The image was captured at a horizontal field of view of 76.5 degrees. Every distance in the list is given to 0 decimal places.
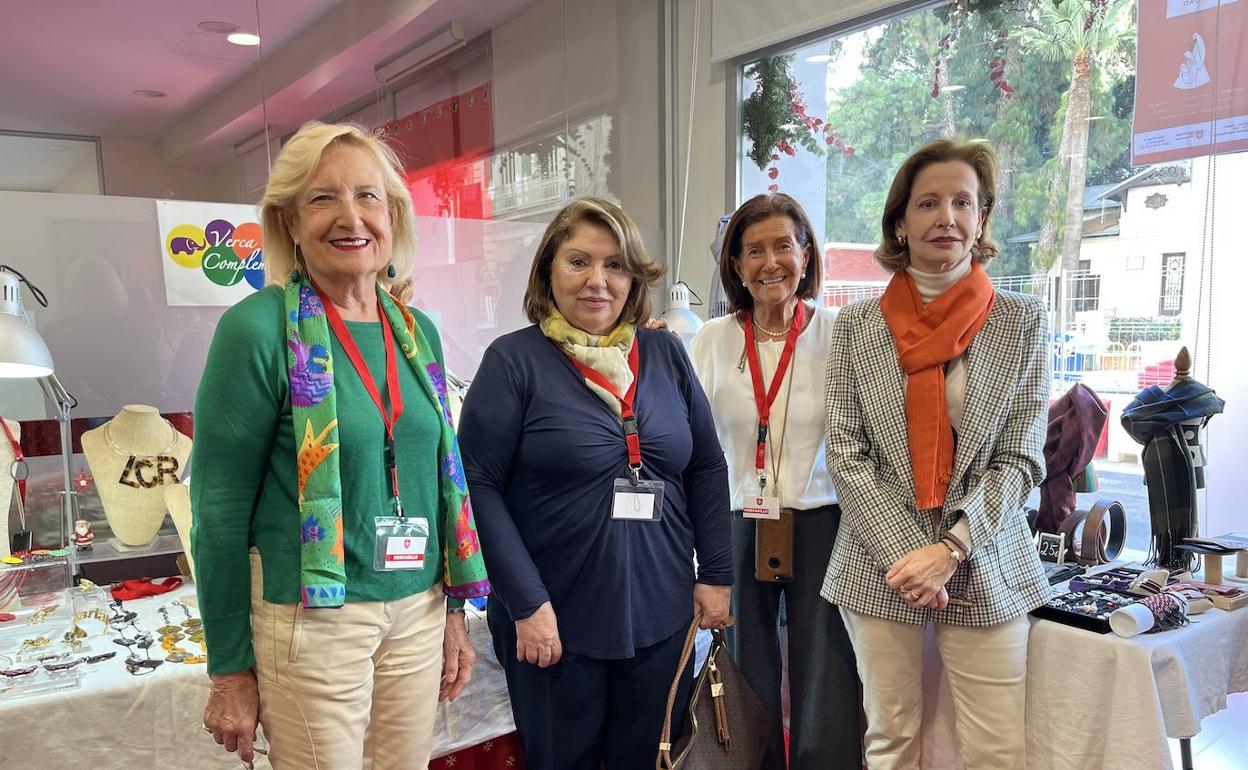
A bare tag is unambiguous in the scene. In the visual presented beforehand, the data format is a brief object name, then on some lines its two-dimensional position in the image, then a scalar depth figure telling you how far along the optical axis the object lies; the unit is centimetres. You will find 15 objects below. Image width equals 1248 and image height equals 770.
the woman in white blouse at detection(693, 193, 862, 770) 179
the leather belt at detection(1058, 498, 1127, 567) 206
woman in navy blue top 150
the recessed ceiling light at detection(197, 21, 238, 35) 289
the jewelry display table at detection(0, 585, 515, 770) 150
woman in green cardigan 111
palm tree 252
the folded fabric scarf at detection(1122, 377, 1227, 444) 195
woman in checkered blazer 158
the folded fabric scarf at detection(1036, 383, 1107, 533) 216
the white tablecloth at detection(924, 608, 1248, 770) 158
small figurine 217
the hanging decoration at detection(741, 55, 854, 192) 366
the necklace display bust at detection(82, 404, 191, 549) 219
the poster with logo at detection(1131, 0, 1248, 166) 222
